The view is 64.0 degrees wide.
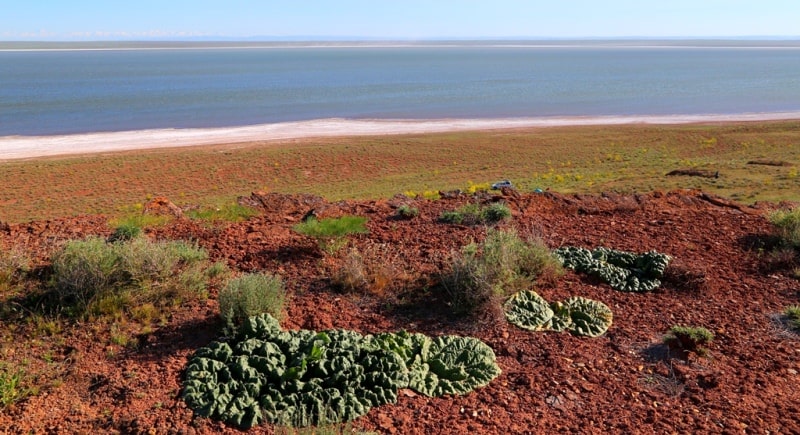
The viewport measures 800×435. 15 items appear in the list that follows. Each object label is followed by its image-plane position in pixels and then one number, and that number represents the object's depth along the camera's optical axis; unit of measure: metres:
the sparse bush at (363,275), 6.05
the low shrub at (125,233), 6.83
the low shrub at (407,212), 8.45
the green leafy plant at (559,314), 5.46
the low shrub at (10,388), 4.10
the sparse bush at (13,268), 5.97
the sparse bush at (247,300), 5.11
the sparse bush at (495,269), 5.61
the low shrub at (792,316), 5.52
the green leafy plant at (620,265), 6.39
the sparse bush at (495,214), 8.14
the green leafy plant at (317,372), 4.11
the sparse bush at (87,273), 5.42
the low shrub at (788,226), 7.25
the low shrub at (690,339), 5.07
